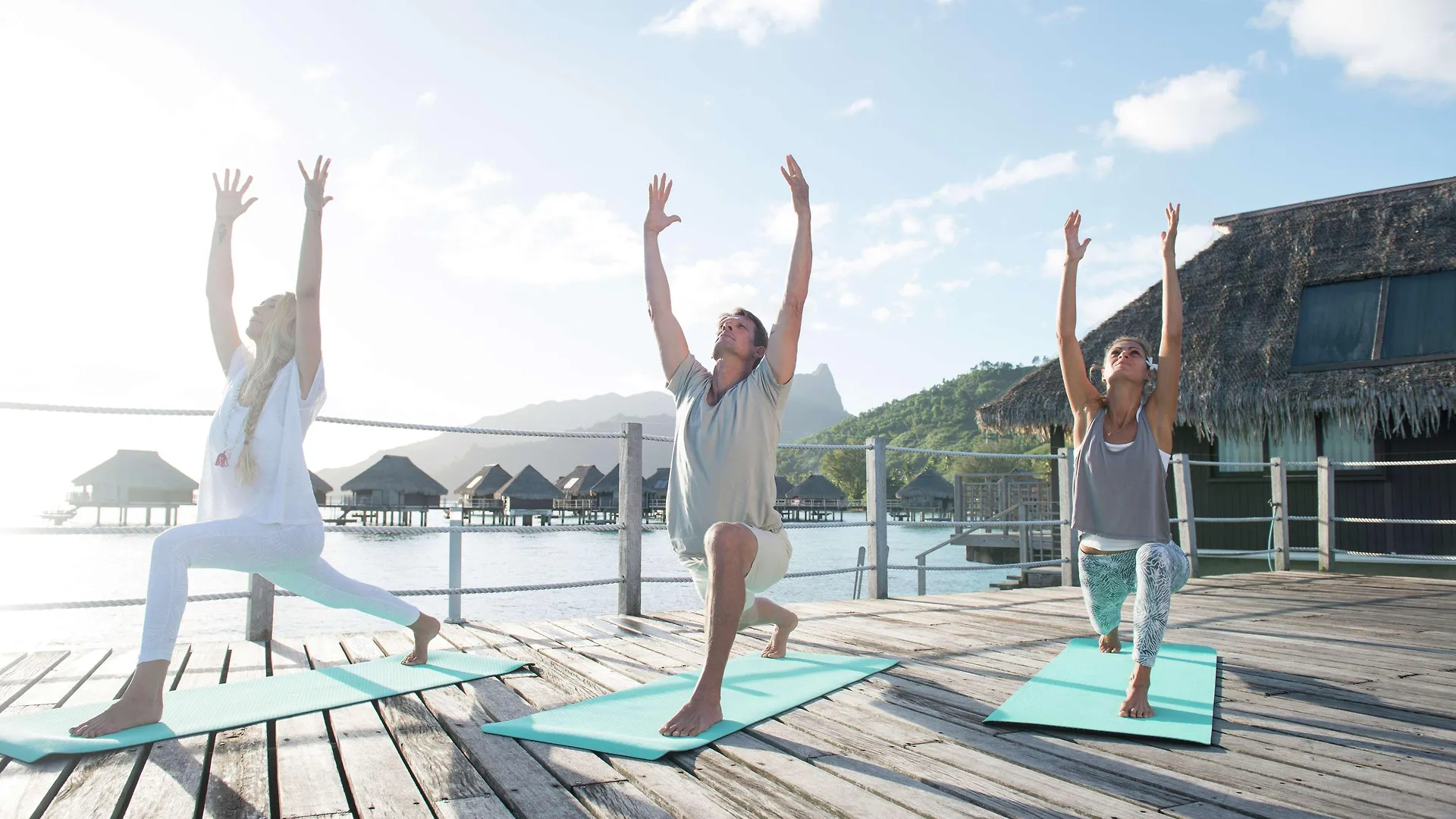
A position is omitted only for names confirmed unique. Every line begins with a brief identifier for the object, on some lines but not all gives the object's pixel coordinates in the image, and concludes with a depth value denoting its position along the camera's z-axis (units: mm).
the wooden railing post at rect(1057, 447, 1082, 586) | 5418
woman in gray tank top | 2441
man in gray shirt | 2004
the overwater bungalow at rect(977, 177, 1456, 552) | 9141
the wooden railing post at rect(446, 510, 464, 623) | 3795
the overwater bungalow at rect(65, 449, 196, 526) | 39969
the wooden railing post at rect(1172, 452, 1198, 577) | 6070
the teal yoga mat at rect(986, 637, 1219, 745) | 1954
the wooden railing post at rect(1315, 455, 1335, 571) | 6504
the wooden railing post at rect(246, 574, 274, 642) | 3270
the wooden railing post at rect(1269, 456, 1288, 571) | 6465
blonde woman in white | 2053
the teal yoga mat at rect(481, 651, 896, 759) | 1802
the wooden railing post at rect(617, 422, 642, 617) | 4047
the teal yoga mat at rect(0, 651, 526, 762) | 1778
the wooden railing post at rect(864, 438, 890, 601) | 4887
